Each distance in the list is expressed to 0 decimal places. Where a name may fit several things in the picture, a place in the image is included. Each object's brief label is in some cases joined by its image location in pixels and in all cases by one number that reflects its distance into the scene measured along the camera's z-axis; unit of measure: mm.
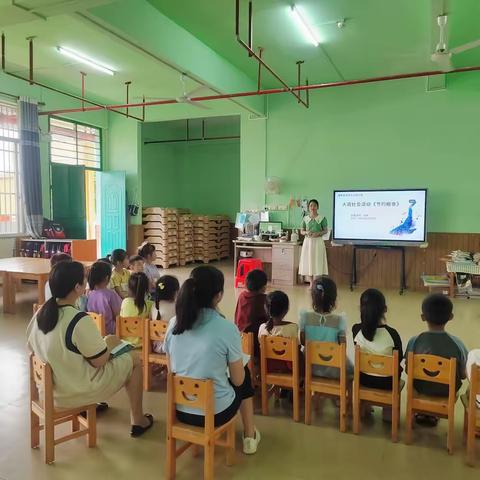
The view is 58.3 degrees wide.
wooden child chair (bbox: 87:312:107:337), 3145
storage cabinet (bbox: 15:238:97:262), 7535
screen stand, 7316
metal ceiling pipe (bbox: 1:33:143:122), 5170
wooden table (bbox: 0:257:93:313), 5156
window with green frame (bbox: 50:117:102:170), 8695
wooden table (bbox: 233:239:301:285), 7758
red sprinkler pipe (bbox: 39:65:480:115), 5411
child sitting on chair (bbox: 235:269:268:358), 3068
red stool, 7559
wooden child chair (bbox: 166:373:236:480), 1947
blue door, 9578
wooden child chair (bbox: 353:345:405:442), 2393
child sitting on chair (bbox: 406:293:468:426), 2402
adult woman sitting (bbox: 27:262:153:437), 2127
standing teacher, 7004
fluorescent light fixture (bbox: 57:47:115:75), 6156
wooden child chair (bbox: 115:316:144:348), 3160
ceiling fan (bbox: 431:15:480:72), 4125
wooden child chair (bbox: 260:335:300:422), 2584
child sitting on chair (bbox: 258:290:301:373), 2729
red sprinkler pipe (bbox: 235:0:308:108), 4043
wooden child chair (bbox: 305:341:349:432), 2498
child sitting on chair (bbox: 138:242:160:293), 4422
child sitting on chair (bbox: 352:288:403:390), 2510
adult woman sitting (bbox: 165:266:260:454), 1974
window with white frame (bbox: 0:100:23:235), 7574
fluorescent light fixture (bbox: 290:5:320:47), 5000
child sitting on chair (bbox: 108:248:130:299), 4156
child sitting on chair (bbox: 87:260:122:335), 3256
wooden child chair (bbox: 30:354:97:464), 2143
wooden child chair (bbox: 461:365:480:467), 2093
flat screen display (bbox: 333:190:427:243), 7012
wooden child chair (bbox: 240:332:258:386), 2715
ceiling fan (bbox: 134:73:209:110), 5982
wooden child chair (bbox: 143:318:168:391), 2982
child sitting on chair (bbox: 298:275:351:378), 2703
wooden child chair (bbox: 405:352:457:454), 2244
